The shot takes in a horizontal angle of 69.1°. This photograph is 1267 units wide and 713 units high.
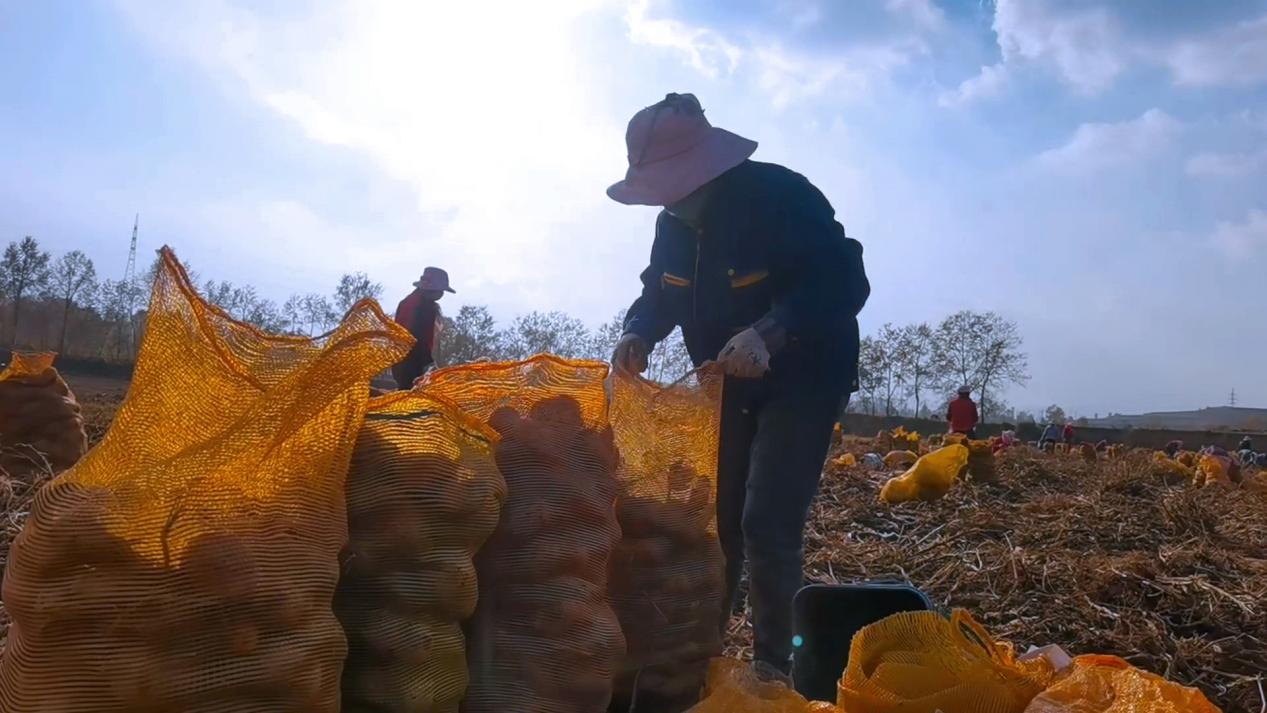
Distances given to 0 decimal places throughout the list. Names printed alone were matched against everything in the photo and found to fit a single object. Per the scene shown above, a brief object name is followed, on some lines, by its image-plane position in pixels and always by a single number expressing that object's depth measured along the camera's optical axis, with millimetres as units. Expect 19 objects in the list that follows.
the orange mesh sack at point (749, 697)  1919
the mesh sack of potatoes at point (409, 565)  1584
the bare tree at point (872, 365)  66750
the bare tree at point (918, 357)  66750
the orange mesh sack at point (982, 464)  10008
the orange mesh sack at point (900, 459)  12914
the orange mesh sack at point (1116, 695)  1854
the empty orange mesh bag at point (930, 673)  1955
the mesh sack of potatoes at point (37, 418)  5207
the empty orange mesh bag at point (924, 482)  8211
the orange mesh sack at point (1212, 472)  11374
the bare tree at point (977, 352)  63156
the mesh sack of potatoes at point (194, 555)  1294
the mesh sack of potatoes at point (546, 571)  1807
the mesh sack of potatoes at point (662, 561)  2203
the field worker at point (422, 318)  8578
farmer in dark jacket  2832
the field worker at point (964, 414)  18109
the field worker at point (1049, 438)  23144
